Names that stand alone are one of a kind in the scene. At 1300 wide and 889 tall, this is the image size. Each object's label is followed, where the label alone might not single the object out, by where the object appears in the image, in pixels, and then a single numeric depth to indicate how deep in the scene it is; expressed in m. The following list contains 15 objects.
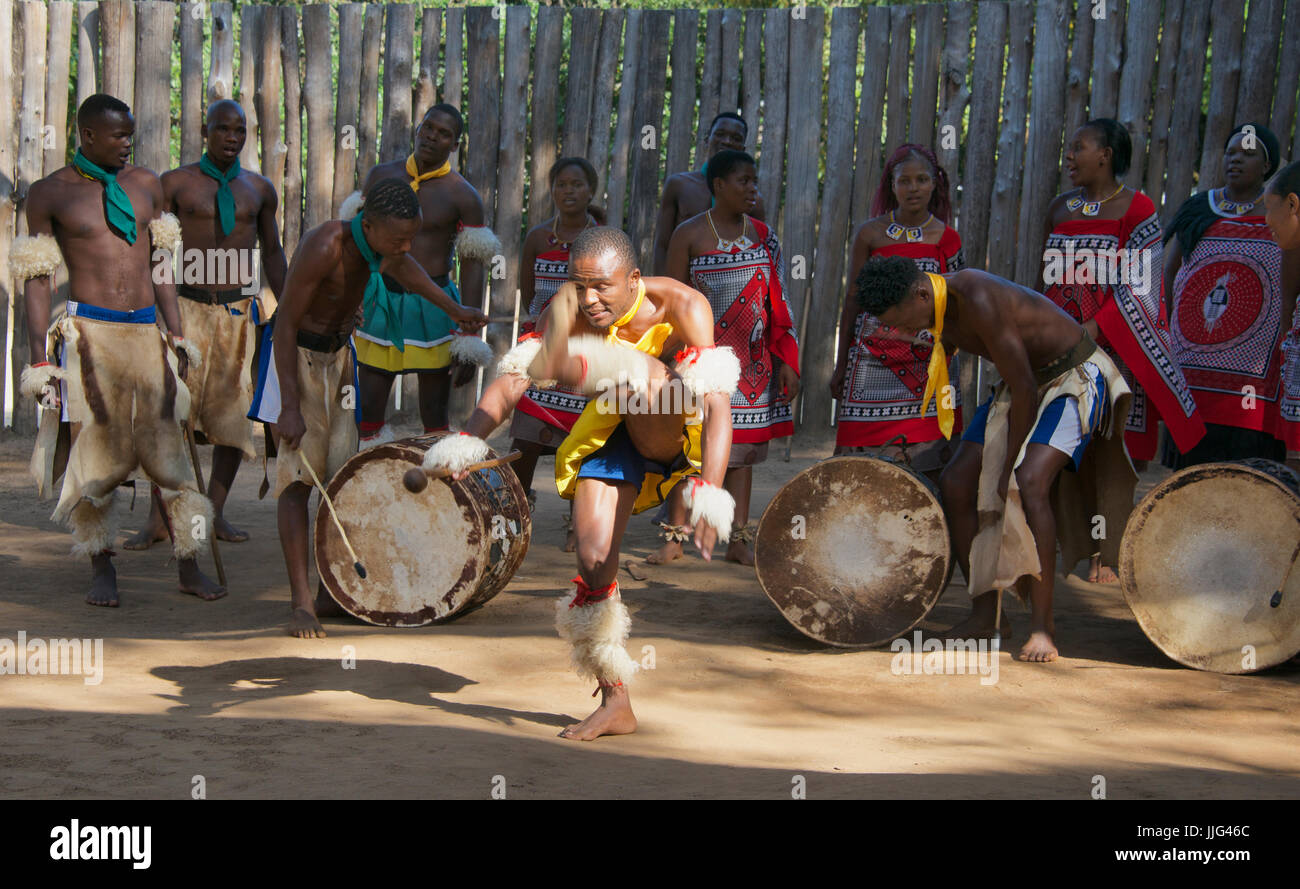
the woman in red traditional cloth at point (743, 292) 6.63
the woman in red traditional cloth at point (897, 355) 6.05
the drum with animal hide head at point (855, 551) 5.41
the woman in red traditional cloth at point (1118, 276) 5.81
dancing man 4.14
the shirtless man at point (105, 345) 5.92
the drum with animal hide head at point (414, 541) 5.58
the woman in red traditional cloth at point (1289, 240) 5.12
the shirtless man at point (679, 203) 7.26
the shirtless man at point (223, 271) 6.80
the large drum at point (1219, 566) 4.95
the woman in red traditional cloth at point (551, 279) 6.72
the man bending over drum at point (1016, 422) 5.12
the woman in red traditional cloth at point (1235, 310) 6.20
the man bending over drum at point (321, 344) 5.42
